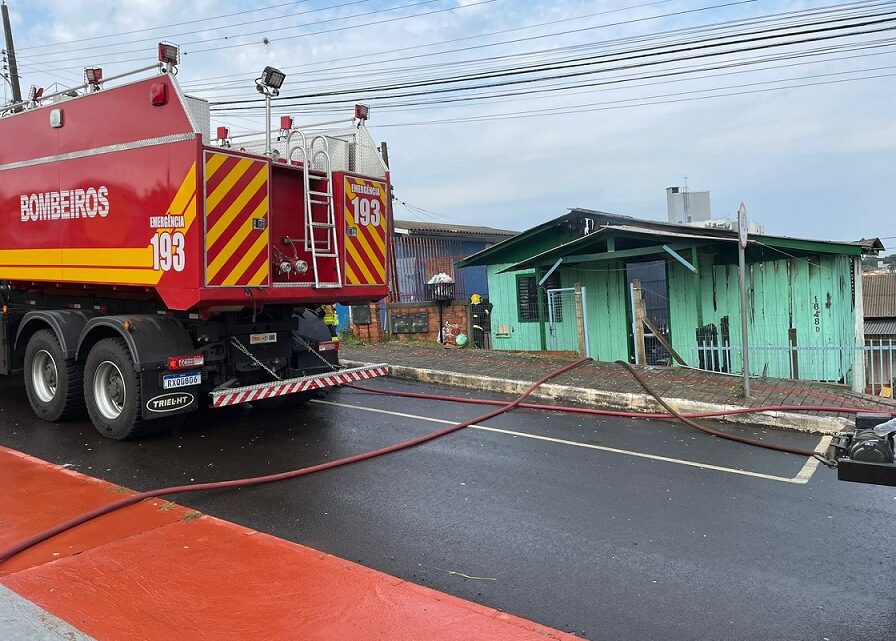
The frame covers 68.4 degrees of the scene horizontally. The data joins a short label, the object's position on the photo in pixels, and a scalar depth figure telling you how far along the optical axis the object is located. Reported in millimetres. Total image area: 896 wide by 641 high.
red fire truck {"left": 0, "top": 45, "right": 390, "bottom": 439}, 6430
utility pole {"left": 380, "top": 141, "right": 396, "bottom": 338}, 17714
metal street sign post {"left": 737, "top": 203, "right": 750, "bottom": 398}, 8430
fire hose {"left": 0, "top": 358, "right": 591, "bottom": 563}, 4301
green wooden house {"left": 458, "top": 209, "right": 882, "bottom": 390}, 12664
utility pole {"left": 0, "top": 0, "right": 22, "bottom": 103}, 18297
